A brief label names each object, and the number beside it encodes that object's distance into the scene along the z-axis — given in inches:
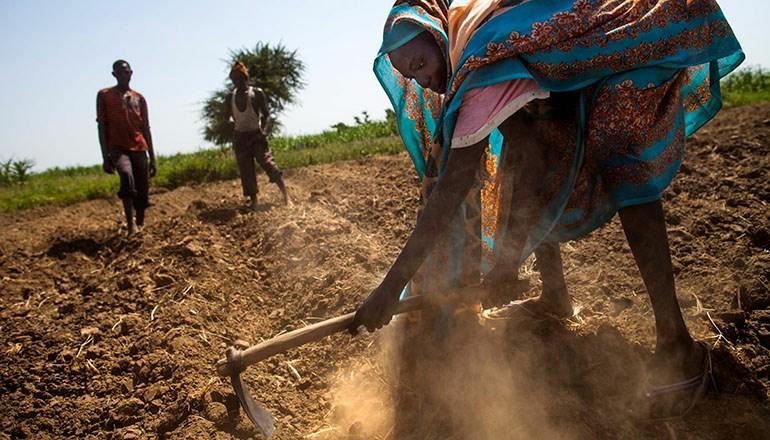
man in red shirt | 236.7
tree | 798.5
